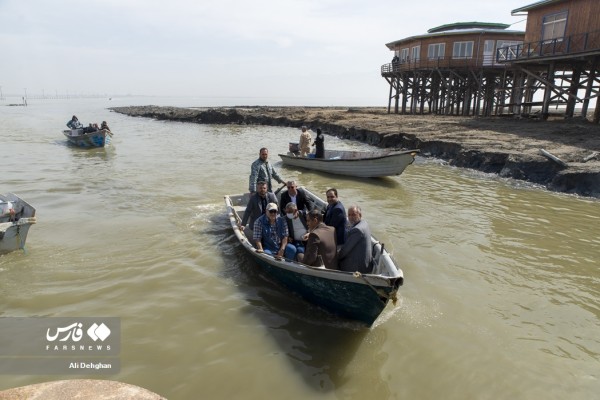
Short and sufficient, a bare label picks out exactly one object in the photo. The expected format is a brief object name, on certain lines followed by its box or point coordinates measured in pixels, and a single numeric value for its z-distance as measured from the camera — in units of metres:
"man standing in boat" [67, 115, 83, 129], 27.27
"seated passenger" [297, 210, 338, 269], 5.95
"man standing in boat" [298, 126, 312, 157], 19.02
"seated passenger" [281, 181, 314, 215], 8.42
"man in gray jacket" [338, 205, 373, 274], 5.88
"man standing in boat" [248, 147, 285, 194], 9.83
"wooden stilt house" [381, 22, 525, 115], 33.59
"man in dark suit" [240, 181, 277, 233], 8.26
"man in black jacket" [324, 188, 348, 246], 6.88
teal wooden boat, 5.11
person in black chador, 17.91
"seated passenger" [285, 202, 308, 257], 7.27
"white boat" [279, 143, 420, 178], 15.61
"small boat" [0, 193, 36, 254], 7.91
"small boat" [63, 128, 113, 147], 24.64
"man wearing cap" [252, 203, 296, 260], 7.16
